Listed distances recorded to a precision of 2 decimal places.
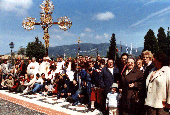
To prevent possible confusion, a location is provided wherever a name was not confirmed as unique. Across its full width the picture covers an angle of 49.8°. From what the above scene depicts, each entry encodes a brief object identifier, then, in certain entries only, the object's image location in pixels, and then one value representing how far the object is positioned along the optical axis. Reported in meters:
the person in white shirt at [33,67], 11.07
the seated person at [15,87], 10.51
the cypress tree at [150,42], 46.35
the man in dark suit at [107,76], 5.54
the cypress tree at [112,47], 48.46
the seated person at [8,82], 10.74
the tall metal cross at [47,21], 16.36
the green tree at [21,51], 84.60
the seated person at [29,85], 9.73
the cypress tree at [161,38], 49.28
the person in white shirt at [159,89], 3.13
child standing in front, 4.39
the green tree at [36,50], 54.00
